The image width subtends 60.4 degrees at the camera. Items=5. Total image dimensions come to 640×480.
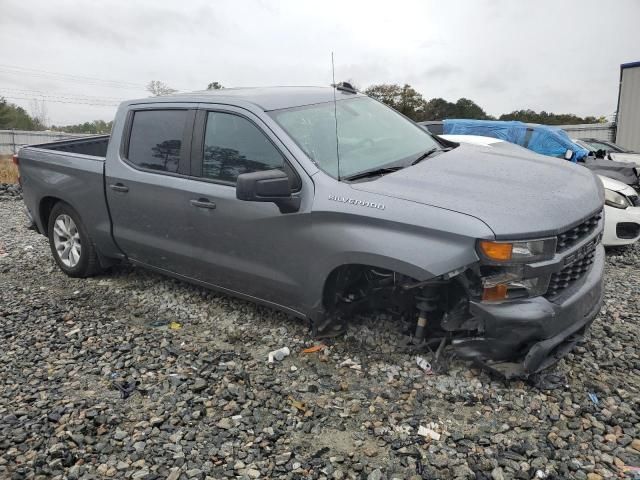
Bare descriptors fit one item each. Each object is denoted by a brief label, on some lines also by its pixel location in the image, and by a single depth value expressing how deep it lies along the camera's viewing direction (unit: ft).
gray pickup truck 9.84
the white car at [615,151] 45.40
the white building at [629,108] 73.46
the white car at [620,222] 20.39
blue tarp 33.88
